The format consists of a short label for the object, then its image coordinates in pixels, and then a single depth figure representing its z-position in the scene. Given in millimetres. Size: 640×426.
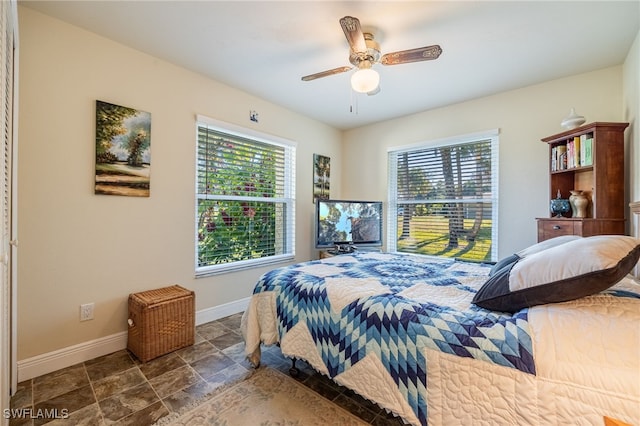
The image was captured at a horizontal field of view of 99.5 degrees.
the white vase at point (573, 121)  2359
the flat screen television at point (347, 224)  3586
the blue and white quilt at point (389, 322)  1047
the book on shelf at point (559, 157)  2469
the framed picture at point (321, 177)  3979
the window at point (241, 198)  2877
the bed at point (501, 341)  861
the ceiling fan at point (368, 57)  1802
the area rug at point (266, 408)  1474
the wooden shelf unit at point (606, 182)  2164
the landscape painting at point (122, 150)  2141
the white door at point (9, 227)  1176
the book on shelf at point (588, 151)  2223
